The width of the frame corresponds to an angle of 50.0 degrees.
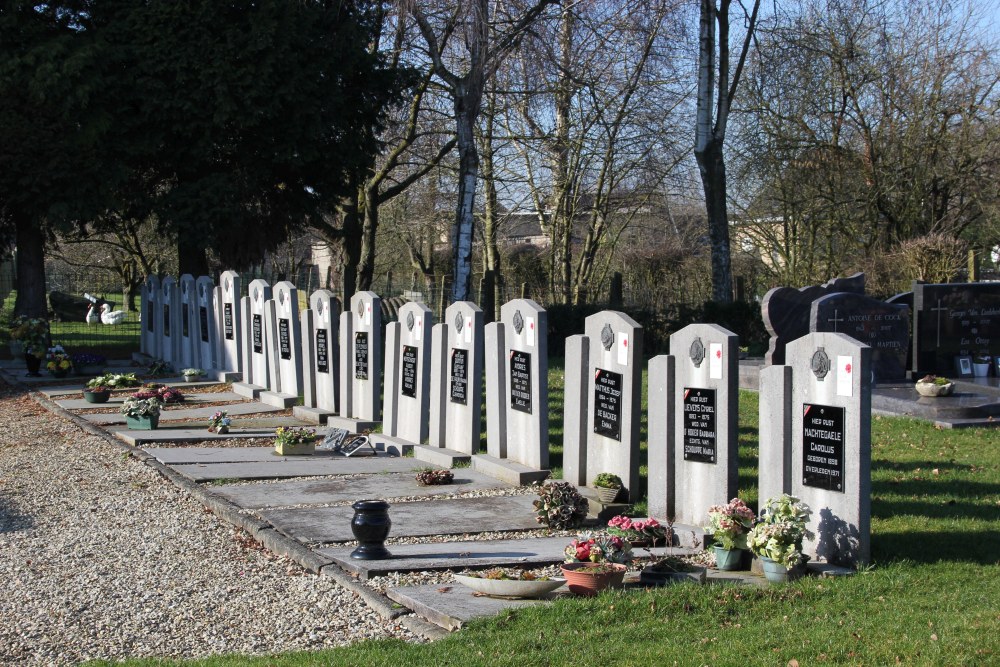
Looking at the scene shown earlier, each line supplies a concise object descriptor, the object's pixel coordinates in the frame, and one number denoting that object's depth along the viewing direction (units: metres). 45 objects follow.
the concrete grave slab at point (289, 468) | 10.53
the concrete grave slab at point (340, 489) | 9.34
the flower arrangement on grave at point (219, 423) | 13.25
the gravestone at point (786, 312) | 16.11
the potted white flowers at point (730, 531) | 6.84
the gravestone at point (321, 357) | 14.77
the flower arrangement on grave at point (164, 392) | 14.85
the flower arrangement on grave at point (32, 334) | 20.69
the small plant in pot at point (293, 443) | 11.78
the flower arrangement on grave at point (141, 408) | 13.54
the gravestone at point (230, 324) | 19.23
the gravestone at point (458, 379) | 11.12
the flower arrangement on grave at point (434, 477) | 9.87
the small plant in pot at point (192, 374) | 19.47
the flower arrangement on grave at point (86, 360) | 21.06
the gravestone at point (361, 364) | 13.33
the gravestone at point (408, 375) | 12.02
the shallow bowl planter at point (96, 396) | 16.34
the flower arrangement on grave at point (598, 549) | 6.51
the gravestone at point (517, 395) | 10.05
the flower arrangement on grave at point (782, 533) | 6.50
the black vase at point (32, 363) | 20.48
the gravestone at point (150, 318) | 23.62
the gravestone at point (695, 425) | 7.77
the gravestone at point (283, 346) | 16.17
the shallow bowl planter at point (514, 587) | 6.16
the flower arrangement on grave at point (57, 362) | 20.05
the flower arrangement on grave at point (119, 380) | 17.34
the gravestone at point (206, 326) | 20.30
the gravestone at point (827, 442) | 6.70
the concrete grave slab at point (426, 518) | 8.05
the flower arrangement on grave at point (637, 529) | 7.20
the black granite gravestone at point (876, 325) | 15.48
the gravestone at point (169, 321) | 22.20
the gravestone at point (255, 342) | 17.47
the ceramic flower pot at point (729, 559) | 6.90
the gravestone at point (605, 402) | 8.84
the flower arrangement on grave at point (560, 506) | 8.05
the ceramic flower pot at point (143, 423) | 13.61
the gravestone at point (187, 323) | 21.12
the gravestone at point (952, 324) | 16.56
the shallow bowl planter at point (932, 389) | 13.90
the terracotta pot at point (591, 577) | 6.22
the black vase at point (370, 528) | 6.98
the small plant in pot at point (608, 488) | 8.61
